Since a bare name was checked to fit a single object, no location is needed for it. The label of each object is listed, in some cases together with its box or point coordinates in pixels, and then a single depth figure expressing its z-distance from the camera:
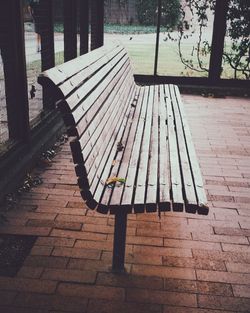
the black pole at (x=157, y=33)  7.91
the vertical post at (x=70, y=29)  5.03
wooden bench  2.15
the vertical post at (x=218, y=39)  7.70
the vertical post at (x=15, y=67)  3.28
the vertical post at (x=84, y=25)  5.95
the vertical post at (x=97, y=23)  7.40
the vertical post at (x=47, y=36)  4.32
